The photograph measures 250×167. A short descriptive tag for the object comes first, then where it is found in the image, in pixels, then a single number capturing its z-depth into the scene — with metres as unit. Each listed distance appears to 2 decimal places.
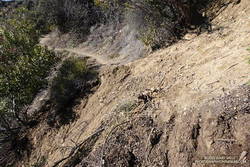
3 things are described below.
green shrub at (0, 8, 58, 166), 7.55
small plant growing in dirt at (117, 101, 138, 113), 5.37
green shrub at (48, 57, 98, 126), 7.62
